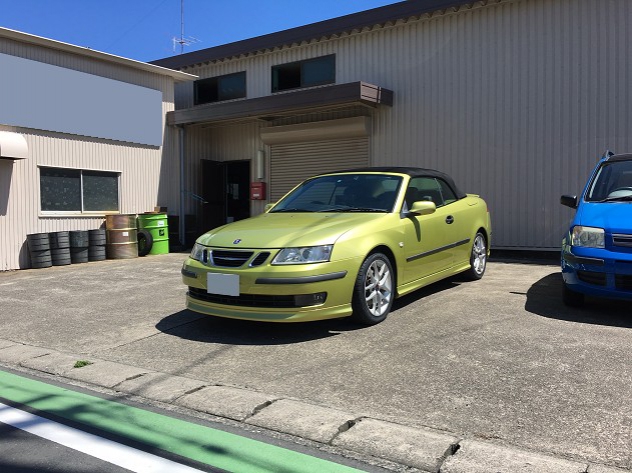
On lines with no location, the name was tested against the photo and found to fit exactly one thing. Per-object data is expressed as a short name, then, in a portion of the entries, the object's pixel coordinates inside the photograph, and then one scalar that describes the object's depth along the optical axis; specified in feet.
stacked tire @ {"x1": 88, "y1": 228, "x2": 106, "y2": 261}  34.81
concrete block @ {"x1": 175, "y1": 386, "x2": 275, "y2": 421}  10.19
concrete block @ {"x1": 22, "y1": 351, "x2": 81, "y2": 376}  13.19
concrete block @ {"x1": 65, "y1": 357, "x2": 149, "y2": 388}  12.26
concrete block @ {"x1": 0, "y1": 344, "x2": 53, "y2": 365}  14.06
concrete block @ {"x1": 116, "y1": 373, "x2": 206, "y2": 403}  11.22
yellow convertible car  14.14
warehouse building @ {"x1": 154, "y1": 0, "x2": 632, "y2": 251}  30.14
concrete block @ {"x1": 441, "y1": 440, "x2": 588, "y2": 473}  7.66
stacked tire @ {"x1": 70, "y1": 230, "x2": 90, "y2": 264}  33.78
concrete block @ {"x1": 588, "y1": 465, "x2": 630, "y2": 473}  7.52
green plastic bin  38.06
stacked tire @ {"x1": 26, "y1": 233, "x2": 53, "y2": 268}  32.17
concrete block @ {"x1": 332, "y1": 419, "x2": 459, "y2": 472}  8.14
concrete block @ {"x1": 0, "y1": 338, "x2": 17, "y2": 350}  15.31
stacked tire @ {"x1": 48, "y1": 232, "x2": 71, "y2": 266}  32.86
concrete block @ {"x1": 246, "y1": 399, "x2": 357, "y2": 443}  9.17
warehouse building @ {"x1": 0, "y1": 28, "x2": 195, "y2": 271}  32.19
